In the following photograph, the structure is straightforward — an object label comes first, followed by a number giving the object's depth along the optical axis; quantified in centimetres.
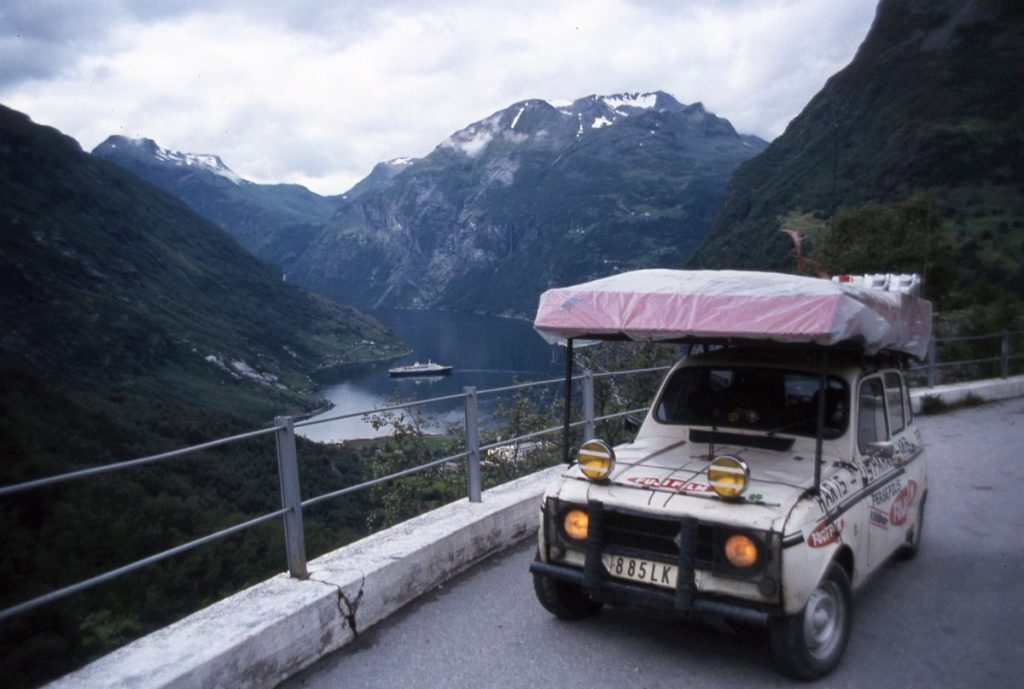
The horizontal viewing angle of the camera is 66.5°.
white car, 382
